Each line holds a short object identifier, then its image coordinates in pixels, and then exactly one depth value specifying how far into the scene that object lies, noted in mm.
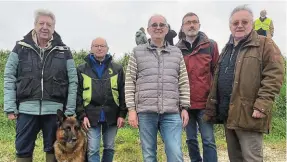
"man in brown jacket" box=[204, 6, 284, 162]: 3520
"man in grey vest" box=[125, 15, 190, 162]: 3912
